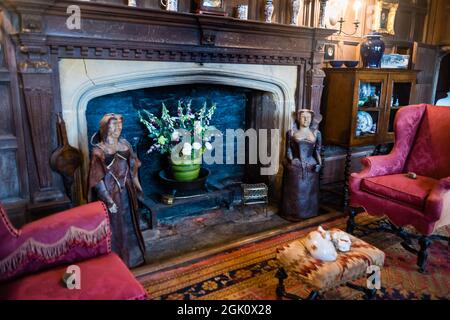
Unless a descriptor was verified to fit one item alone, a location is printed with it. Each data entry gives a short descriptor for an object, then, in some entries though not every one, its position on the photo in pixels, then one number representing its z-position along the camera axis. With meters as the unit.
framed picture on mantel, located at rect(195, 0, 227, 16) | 2.79
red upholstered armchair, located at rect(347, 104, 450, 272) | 2.53
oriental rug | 2.24
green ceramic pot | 3.24
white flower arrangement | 3.18
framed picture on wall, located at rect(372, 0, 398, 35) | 4.03
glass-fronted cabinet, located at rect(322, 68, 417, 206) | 3.53
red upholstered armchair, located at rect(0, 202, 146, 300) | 1.54
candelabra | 3.72
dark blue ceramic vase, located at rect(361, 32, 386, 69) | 3.62
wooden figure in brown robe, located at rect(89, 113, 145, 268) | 2.31
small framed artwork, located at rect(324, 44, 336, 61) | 3.84
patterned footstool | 1.80
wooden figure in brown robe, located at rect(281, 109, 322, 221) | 3.26
